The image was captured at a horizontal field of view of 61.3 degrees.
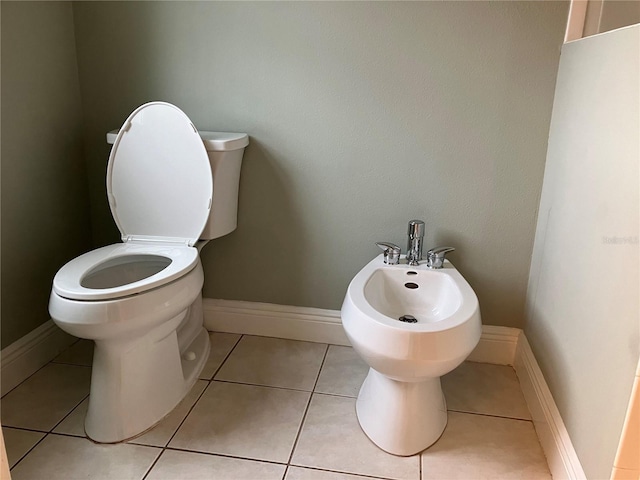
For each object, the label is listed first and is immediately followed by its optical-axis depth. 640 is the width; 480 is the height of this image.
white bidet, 1.36
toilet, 1.45
